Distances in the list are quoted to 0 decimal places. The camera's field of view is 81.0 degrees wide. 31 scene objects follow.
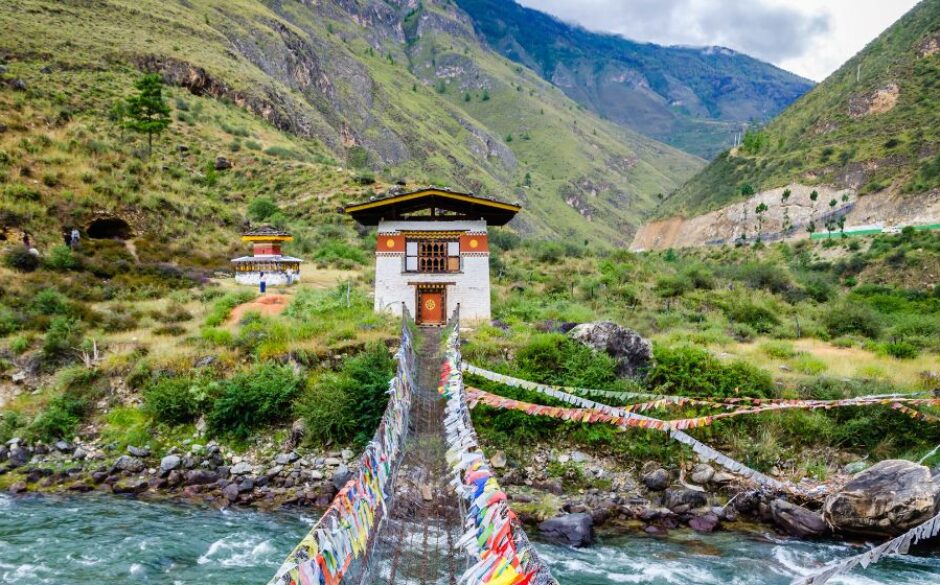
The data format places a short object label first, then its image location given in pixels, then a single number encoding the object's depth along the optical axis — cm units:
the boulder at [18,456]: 1377
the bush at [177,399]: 1512
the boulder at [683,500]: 1226
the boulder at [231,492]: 1251
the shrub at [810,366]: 1681
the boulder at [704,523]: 1162
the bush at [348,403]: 1428
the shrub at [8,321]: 1802
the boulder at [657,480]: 1294
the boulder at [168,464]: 1353
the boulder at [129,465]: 1363
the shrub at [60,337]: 1681
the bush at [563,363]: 1590
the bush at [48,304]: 1938
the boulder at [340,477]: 1269
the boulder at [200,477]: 1323
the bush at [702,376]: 1566
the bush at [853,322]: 2311
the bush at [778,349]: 1891
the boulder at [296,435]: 1447
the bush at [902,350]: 1878
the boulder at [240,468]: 1348
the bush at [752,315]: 2430
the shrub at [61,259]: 2282
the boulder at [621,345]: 1695
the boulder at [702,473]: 1304
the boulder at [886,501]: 1085
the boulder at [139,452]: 1412
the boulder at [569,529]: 1099
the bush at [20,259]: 2178
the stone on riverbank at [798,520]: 1123
